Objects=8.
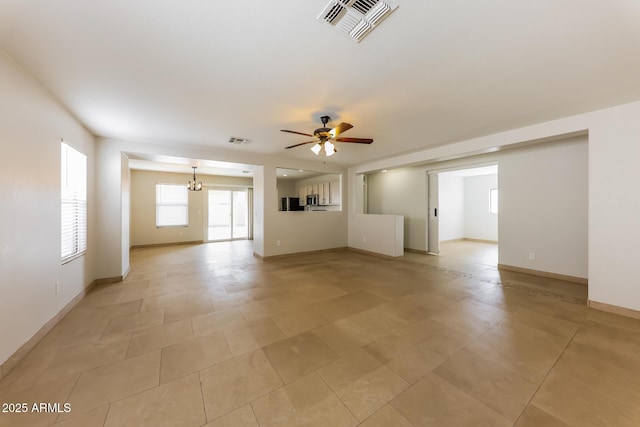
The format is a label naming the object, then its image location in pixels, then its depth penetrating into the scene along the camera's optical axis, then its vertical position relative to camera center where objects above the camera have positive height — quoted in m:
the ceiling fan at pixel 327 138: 3.11 +1.07
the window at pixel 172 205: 7.91 +0.25
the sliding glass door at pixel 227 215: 8.78 -0.11
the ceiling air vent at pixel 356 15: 1.45 +1.34
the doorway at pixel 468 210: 8.28 +0.09
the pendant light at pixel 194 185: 7.48 +0.89
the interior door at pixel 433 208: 6.42 +0.11
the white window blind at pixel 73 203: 2.91 +0.13
